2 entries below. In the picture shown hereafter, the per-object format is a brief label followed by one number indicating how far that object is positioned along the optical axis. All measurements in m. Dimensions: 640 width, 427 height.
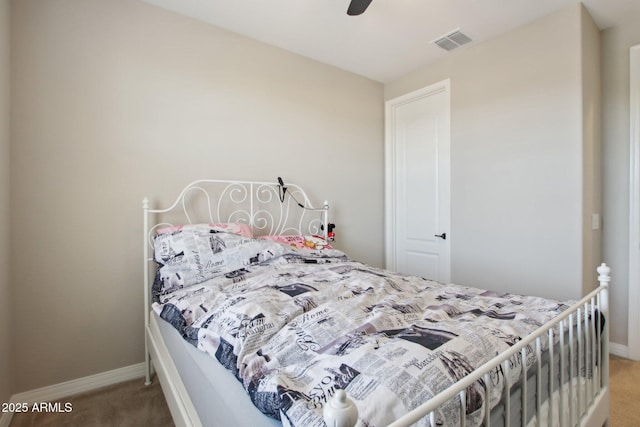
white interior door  2.94
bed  0.71
